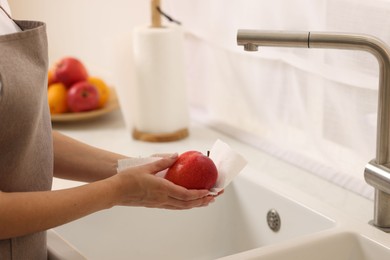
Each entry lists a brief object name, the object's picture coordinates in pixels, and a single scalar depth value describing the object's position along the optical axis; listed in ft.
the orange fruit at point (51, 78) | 8.13
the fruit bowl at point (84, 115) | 7.90
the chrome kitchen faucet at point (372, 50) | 5.48
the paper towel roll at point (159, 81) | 7.49
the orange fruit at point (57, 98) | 7.94
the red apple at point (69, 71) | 8.05
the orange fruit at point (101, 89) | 8.18
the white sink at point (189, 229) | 6.40
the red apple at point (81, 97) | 7.96
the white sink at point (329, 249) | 5.48
